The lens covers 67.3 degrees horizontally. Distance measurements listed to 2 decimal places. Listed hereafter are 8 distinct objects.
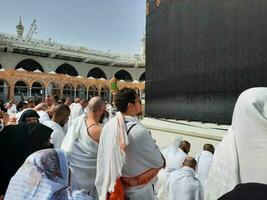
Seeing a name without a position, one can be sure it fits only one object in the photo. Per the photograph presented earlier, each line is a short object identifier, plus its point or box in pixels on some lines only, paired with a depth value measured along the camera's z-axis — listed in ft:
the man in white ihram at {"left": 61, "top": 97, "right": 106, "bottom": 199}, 5.41
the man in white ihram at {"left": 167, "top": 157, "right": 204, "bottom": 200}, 5.39
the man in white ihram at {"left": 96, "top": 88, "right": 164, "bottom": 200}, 4.13
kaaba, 12.35
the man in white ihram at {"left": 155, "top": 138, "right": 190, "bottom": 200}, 6.33
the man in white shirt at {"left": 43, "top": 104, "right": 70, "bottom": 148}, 6.30
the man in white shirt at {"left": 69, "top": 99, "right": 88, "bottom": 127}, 11.73
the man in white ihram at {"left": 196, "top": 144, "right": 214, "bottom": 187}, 6.75
